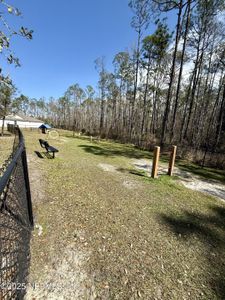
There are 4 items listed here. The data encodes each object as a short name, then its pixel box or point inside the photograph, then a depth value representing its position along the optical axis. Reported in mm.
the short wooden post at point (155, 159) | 6047
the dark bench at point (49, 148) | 7689
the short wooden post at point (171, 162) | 6573
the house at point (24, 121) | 36188
